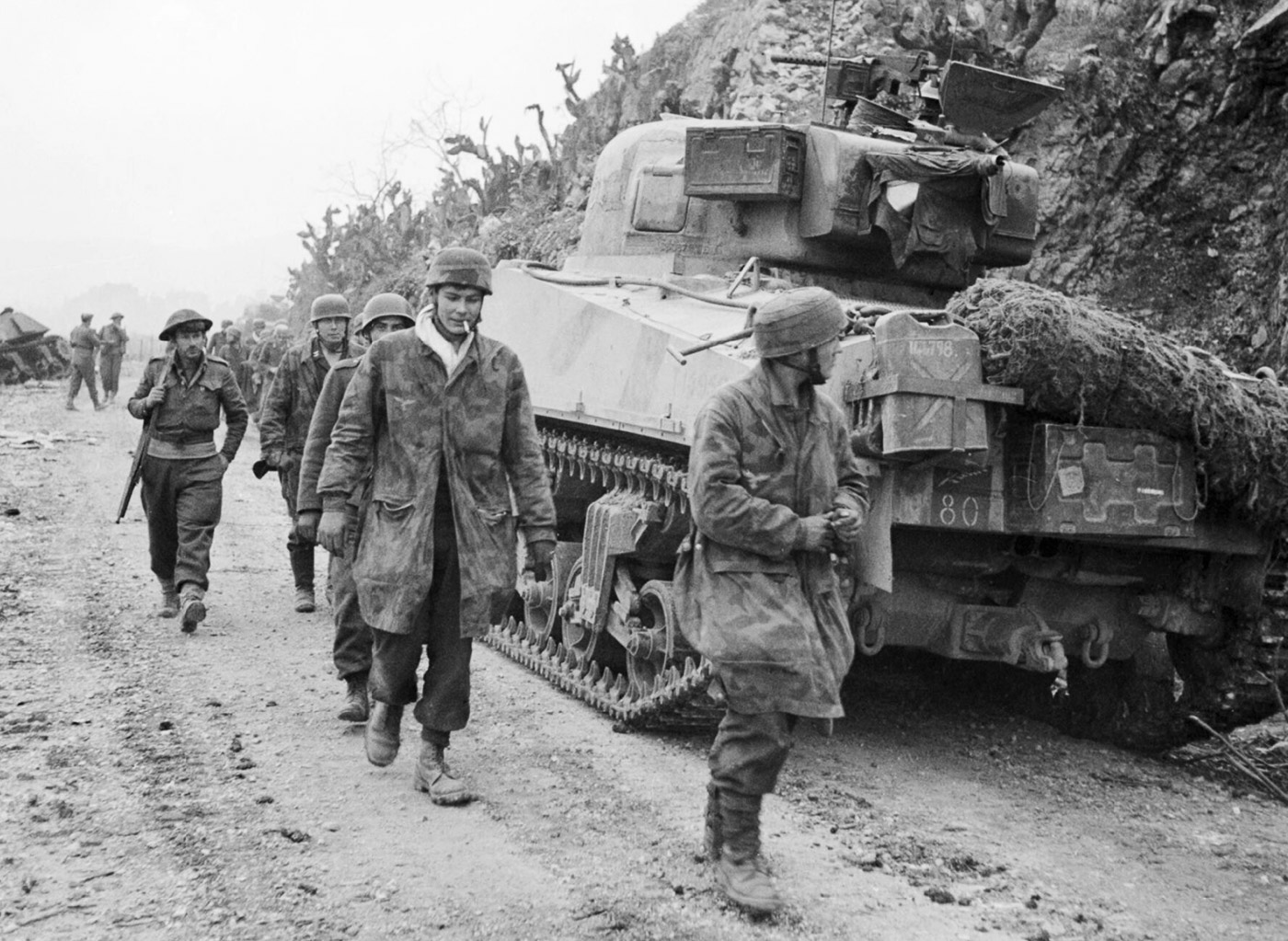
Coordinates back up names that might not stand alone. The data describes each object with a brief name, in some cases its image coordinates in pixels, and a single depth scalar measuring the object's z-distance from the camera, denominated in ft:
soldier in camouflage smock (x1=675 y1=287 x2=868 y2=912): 14.11
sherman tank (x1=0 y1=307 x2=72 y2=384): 94.53
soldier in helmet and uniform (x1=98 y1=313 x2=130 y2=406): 85.76
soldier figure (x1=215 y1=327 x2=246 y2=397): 77.92
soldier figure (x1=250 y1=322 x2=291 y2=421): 71.72
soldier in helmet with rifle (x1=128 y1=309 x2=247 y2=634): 27.68
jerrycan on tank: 17.90
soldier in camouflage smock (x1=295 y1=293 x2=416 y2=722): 18.54
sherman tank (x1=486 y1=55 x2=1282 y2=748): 18.92
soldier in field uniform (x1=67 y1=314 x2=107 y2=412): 80.07
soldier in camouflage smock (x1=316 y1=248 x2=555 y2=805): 17.16
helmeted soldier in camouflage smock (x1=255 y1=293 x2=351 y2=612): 27.96
